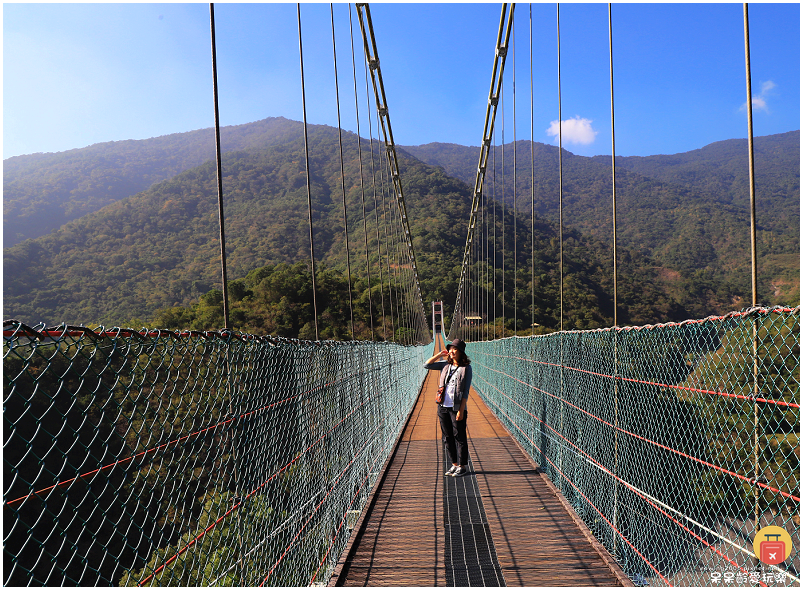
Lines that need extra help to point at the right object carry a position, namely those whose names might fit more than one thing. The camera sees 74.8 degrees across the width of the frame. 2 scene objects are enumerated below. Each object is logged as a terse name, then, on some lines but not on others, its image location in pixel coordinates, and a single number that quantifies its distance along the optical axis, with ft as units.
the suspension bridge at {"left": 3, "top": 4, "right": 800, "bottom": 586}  5.27
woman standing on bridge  14.83
